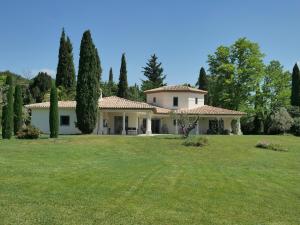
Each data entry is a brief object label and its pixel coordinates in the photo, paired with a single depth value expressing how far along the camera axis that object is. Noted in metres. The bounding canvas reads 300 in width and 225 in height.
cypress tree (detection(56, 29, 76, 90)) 47.05
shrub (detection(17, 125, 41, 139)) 26.08
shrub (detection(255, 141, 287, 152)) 25.73
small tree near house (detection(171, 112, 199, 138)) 28.28
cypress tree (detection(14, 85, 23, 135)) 29.97
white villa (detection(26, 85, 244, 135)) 34.48
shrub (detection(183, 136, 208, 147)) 24.72
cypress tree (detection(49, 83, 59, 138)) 27.21
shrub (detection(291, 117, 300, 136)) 40.08
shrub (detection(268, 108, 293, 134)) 40.32
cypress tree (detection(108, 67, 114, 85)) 70.08
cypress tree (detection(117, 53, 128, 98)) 49.72
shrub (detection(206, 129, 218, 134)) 39.73
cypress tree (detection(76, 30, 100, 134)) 31.52
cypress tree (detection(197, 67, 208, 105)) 52.21
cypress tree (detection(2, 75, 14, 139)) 26.17
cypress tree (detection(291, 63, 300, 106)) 45.05
